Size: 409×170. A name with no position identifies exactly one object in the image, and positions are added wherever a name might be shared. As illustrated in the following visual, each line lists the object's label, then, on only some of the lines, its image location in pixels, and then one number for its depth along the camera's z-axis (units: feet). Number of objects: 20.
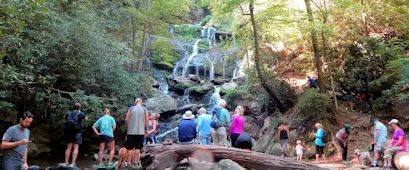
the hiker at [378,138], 27.43
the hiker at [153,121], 28.46
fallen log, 18.58
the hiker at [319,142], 32.76
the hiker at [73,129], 25.11
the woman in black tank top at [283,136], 34.71
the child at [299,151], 34.58
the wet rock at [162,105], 53.98
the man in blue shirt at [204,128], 25.85
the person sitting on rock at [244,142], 20.51
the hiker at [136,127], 23.59
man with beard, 15.85
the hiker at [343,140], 31.37
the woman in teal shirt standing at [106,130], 25.45
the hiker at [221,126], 24.53
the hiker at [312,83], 43.65
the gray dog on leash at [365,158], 29.35
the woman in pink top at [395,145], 25.71
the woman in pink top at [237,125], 23.95
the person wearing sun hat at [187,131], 23.18
